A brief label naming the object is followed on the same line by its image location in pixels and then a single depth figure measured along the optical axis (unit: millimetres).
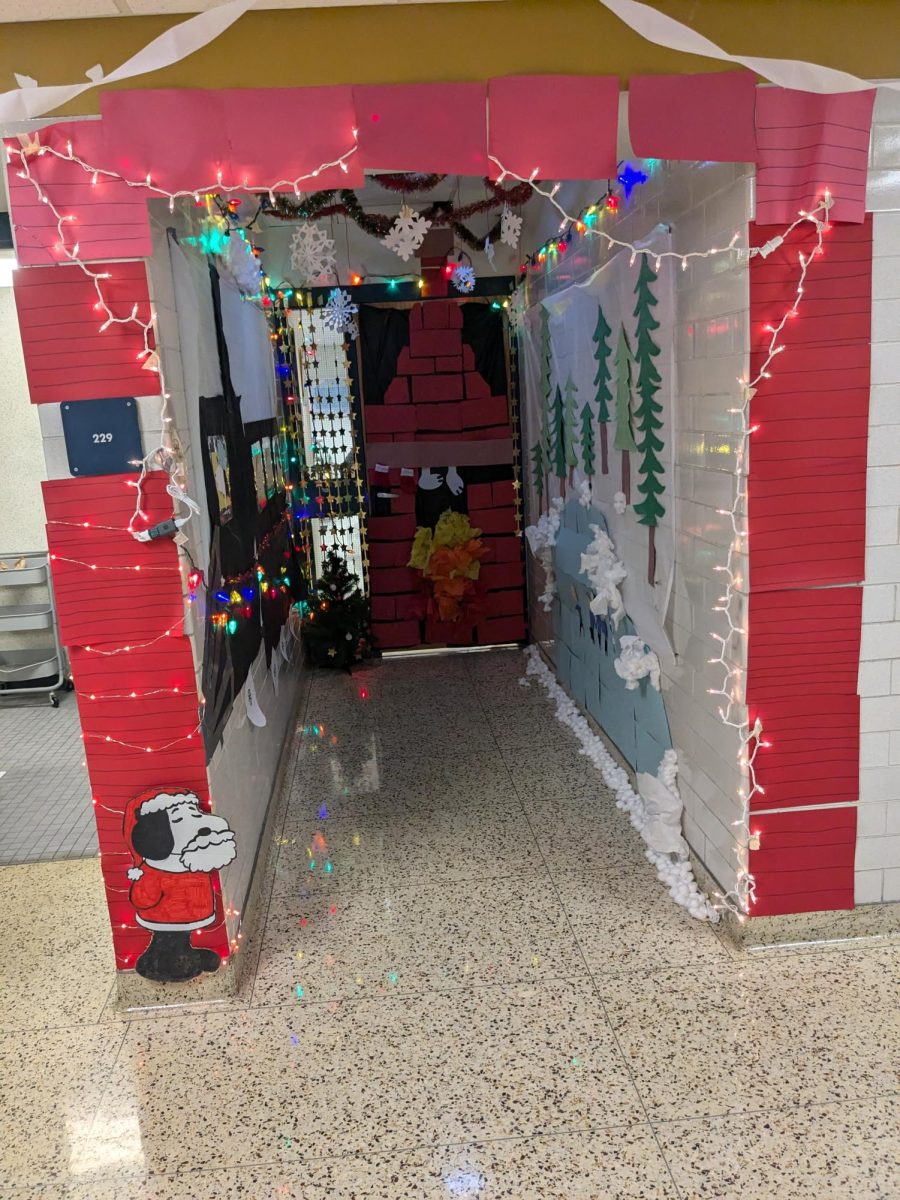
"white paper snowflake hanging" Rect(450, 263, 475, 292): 5180
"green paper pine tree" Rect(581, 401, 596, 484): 3980
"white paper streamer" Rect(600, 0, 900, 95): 2078
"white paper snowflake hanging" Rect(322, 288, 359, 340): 5488
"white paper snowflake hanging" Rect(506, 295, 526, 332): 5367
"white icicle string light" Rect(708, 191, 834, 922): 2377
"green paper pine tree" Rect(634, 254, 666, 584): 3049
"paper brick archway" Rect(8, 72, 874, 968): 2184
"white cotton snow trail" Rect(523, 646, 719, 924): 2945
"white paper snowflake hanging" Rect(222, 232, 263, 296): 3710
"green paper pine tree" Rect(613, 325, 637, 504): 3340
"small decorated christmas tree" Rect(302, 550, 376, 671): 5660
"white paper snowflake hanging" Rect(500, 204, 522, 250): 3369
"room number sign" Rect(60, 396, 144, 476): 2383
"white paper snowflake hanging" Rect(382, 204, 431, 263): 3121
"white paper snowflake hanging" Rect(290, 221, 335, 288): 4066
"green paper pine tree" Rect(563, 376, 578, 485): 4273
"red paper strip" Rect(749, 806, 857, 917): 2666
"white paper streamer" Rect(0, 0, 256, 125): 2039
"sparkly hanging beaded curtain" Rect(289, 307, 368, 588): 5680
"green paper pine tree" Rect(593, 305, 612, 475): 3596
